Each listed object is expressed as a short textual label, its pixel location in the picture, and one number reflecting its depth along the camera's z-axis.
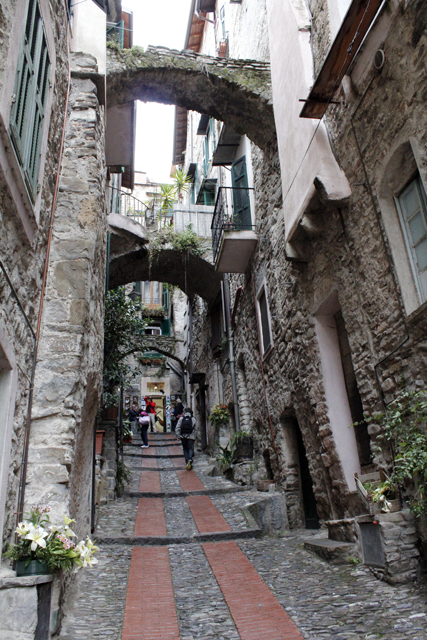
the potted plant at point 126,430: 11.39
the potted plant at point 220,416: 12.41
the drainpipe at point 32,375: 3.24
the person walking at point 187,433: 11.30
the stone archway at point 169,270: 13.43
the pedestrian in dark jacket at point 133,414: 19.16
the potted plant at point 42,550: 2.85
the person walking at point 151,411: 21.41
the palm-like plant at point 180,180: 14.66
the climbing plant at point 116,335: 9.21
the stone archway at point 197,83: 8.32
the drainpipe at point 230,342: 11.18
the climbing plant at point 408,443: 3.74
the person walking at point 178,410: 18.55
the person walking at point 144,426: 16.03
